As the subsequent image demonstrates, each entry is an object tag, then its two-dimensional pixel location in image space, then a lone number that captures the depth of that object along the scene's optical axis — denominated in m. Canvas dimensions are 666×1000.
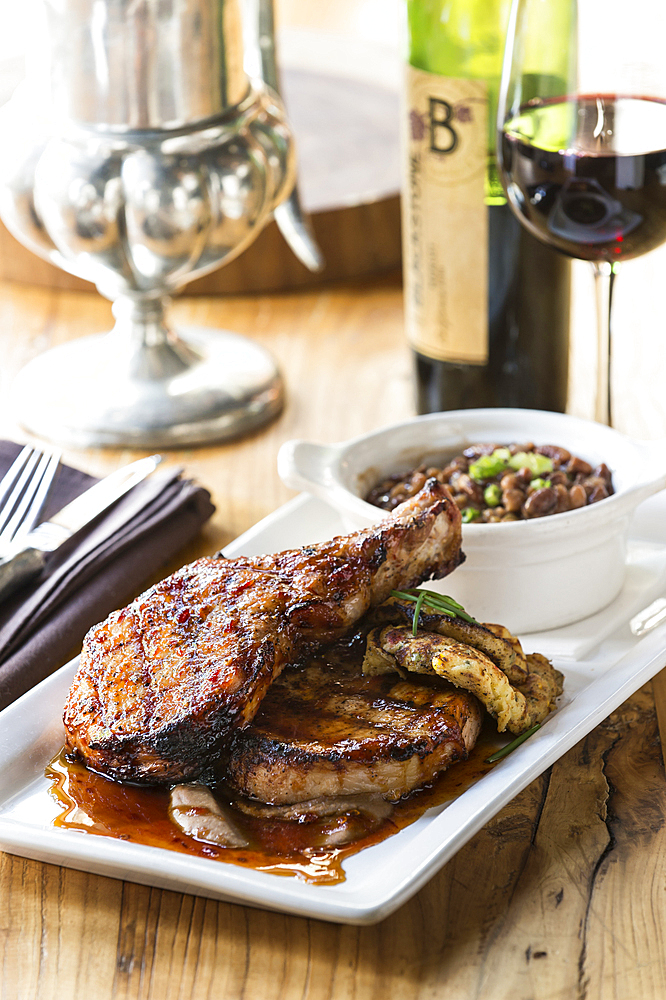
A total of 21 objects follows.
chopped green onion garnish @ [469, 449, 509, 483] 1.20
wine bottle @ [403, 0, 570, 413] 1.28
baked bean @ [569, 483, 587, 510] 1.18
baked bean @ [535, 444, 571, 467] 1.21
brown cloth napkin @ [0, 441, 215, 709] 1.17
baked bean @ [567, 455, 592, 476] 1.20
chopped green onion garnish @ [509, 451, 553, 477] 1.19
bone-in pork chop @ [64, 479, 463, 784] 1.08
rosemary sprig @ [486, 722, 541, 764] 1.09
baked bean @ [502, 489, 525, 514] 1.18
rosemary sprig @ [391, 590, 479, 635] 1.12
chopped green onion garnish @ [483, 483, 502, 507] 1.18
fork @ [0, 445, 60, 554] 1.23
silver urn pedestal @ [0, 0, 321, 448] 1.28
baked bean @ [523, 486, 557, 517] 1.17
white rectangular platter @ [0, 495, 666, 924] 1.04
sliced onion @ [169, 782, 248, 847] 1.07
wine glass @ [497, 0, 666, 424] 1.20
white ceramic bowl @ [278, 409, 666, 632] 1.16
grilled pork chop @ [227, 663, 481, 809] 1.07
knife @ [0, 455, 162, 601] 1.19
